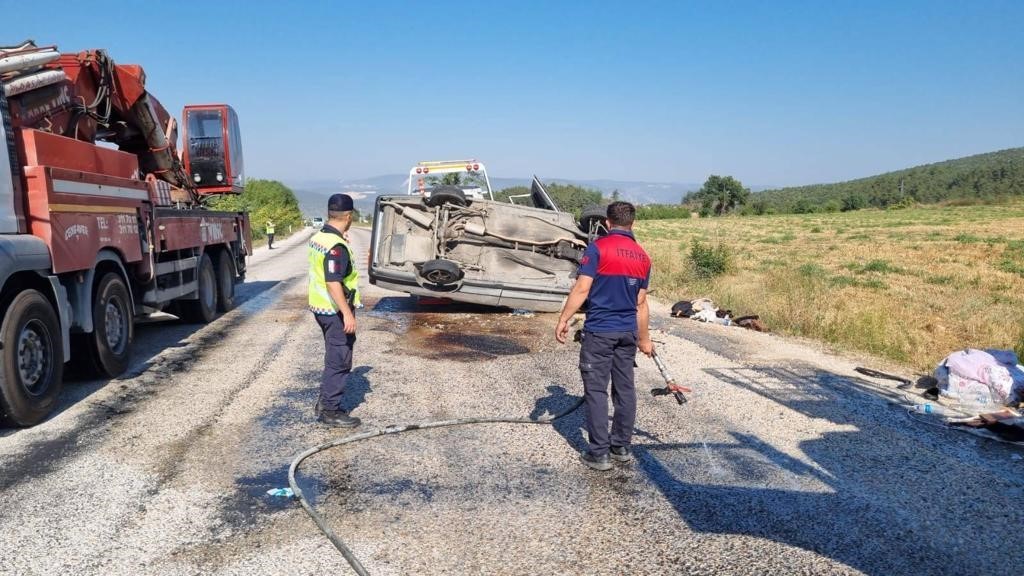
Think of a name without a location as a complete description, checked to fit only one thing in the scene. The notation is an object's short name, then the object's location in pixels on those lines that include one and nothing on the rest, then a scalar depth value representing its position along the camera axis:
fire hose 3.29
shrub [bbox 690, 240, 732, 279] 15.85
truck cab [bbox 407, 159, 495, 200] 13.66
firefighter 4.46
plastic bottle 5.84
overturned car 9.81
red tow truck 5.23
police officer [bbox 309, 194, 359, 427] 5.03
